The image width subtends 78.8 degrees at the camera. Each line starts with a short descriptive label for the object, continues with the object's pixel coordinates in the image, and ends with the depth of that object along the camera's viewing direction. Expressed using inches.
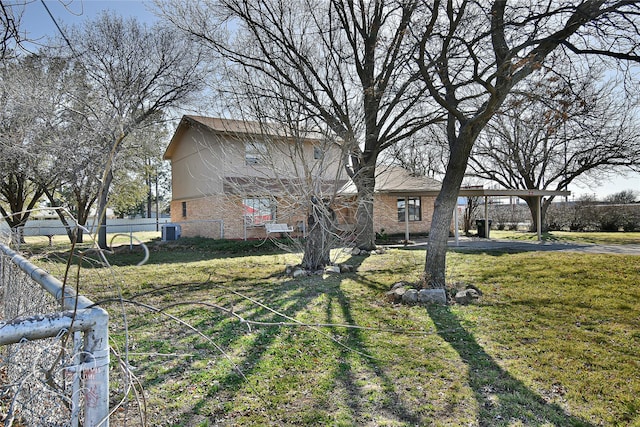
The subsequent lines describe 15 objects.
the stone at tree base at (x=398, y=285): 299.7
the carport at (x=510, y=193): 665.6
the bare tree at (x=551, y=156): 752.3
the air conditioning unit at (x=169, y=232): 812.6
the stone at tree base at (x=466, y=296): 269.4
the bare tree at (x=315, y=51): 392.2
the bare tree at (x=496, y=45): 251.0
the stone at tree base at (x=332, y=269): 398.6
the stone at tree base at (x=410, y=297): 269.6
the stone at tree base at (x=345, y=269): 407.1
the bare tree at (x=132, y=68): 566.3
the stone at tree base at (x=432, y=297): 267.4
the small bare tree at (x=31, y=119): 381.1
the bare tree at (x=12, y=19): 121.3
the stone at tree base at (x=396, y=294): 277.4
